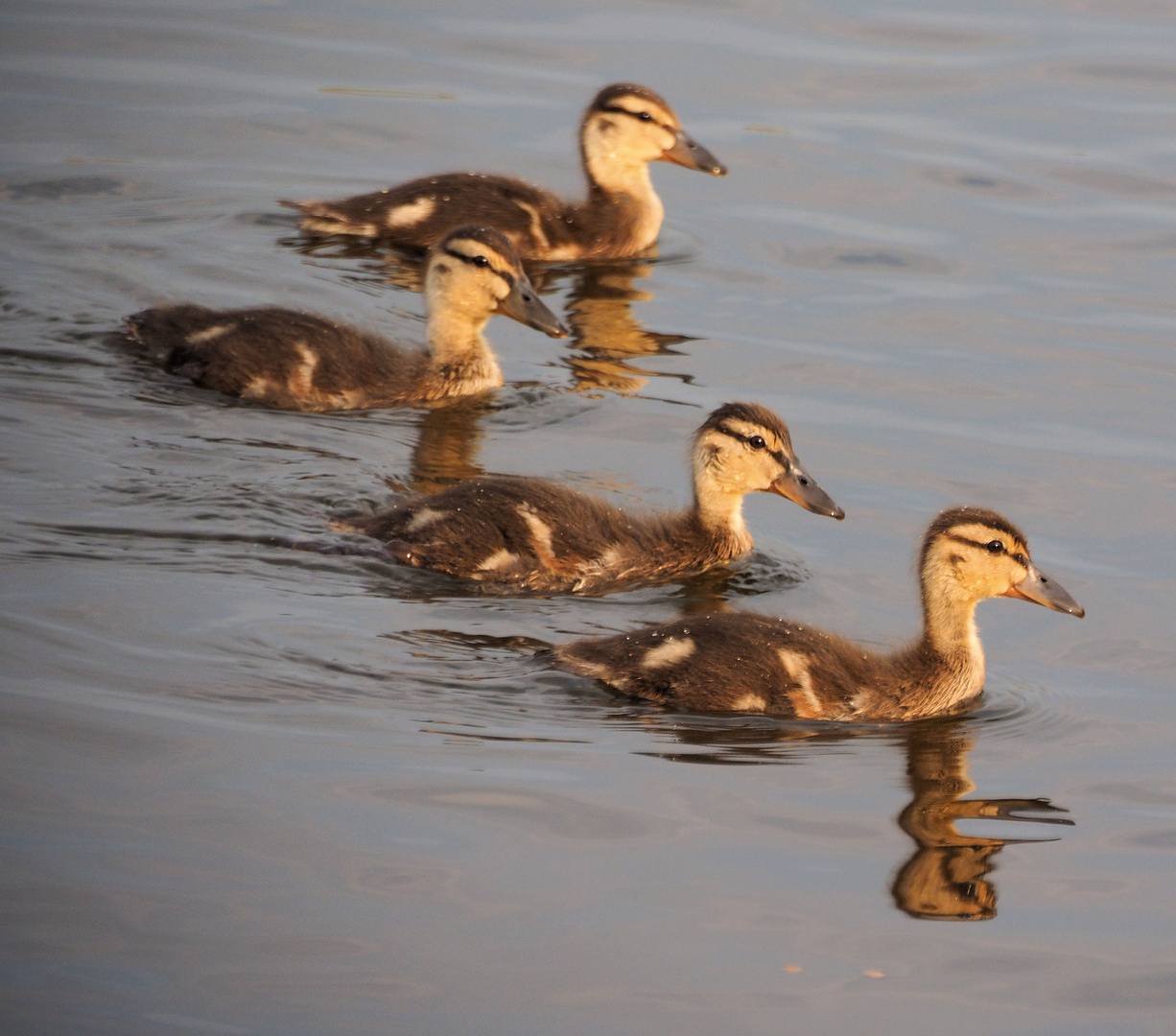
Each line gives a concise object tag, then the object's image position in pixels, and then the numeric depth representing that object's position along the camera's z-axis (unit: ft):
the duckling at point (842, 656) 35.04
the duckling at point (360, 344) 49.75
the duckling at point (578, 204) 63.87
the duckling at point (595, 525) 40.40
